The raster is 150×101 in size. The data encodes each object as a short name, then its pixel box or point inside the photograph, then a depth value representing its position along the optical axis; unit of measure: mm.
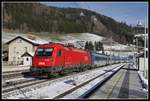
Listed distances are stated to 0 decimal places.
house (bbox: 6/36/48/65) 81194
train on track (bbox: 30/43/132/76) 29688
